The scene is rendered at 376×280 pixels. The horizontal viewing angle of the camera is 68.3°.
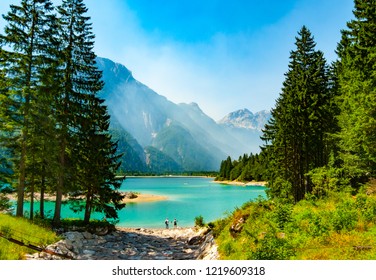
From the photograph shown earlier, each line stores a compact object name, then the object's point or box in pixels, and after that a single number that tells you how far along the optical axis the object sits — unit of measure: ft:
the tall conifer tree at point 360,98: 57.26
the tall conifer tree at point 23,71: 61.46
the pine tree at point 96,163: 78.22
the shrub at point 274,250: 29.71
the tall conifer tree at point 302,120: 93.20
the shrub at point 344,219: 34.53
